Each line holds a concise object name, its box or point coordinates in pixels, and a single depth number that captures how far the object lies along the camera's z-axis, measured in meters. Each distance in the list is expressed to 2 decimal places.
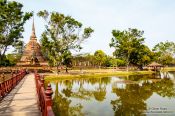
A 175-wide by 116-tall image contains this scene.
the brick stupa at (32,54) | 38.88
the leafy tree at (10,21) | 25.64
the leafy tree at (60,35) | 29.40
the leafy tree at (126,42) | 43.30
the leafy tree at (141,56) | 47.35
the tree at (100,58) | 57.74
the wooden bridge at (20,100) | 6.28
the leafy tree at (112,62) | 58.63
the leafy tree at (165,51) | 67.46
